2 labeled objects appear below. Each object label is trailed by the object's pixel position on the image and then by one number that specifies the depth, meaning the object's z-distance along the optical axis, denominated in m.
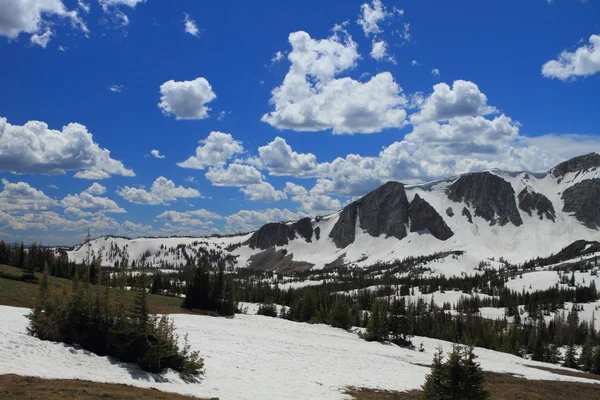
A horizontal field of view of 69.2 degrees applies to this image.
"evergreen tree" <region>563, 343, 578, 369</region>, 85.01
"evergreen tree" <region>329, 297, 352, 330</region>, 85.31
